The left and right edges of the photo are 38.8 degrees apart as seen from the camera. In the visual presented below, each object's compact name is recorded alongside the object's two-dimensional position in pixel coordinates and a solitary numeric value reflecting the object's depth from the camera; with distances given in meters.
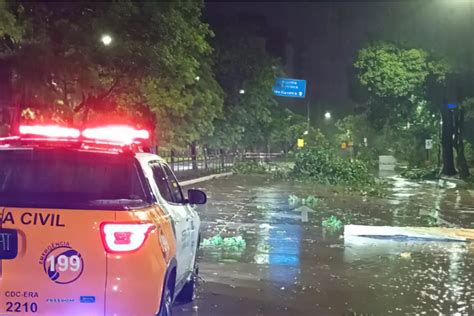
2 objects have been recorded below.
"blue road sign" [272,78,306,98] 49.12
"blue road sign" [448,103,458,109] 37.70
